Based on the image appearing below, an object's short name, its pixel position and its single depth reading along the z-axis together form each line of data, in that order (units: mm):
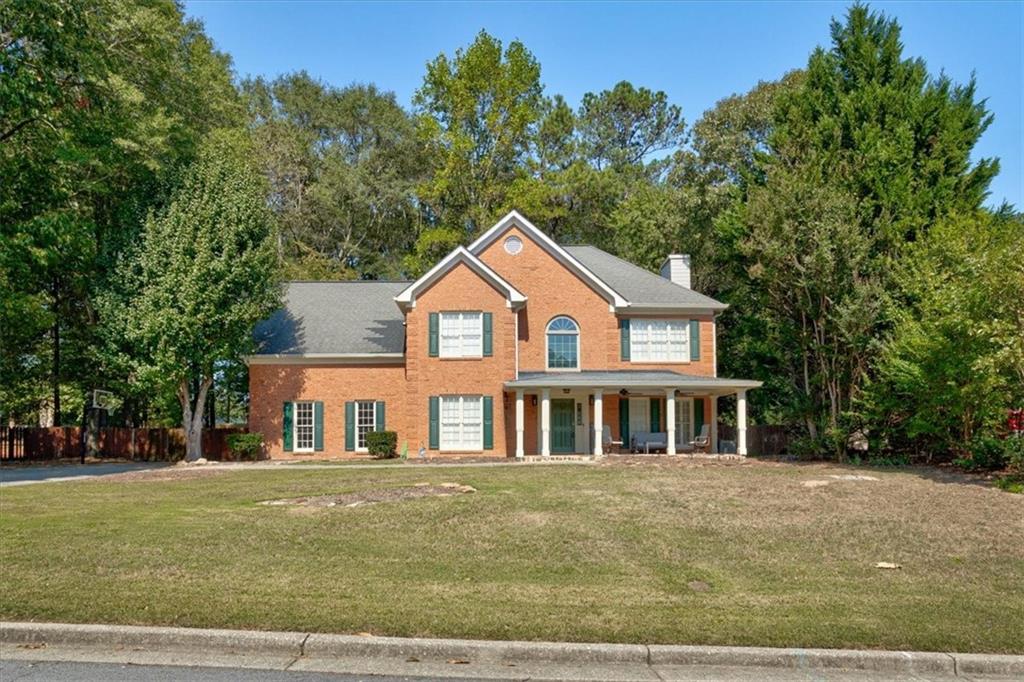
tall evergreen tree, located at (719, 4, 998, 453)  26250
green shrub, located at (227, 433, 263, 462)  28438
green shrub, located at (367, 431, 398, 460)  28125
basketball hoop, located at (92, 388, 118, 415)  33469
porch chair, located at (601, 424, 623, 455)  28219
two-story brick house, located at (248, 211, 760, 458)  28188
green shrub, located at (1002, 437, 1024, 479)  19781
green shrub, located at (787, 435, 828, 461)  27516
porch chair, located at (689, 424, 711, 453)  28478
